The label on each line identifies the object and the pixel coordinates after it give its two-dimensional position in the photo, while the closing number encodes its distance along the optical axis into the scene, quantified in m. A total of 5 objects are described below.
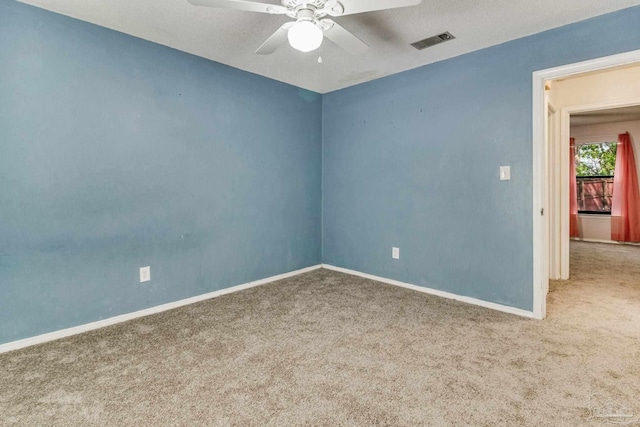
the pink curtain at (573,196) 6.19
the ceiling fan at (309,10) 1.58
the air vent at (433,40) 2.52
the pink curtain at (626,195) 5.76
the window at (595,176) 6.31
